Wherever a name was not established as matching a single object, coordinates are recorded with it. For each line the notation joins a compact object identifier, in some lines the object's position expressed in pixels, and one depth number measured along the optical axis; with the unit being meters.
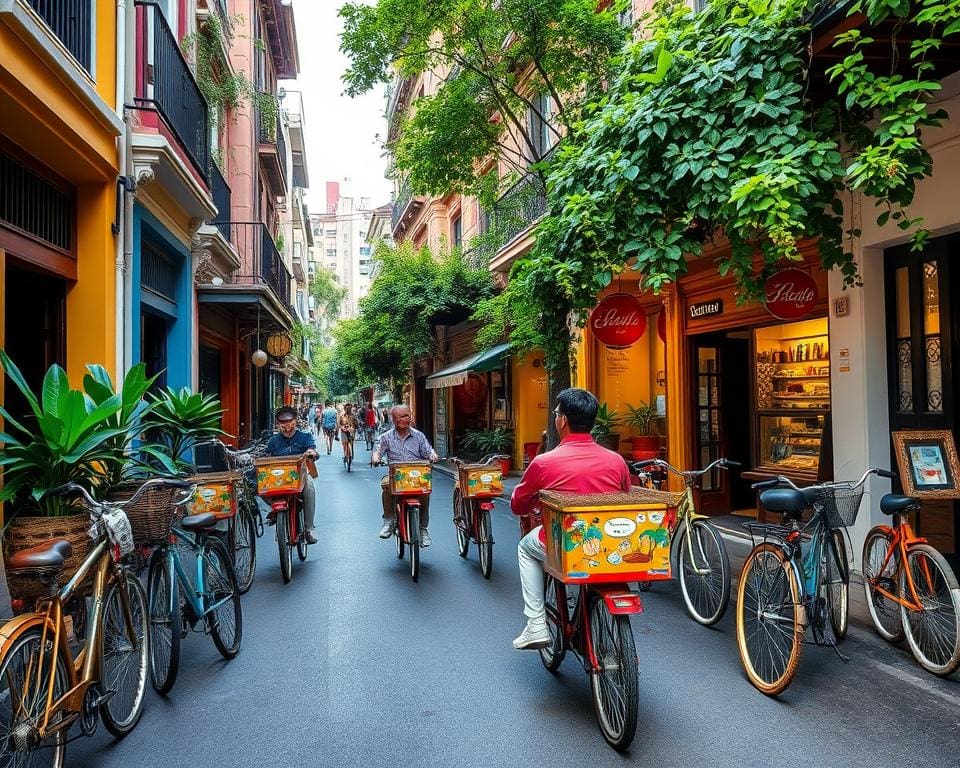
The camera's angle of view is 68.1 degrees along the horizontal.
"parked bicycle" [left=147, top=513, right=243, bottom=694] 4.20
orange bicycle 4.21
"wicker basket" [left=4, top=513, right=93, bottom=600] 3.33
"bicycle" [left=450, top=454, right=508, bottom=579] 7.17
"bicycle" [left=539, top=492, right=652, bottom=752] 3.39
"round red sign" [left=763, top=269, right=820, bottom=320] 7.58
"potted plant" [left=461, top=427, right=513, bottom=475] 18.12
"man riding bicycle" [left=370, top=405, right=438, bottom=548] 7.83
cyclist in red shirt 3.94
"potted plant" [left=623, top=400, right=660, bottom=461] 11.73
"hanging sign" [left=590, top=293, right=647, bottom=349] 10.24
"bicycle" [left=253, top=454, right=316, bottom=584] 7.02
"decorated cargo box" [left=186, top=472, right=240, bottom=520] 5.89
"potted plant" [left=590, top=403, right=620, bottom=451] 12.05
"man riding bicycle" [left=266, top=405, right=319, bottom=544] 8.00
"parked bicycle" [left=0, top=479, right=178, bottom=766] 2.76
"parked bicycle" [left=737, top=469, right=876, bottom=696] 4.12
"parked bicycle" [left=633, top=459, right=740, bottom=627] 5.45
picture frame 5.07
